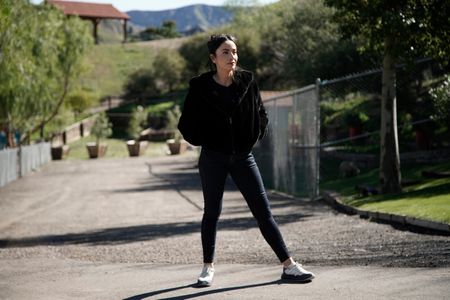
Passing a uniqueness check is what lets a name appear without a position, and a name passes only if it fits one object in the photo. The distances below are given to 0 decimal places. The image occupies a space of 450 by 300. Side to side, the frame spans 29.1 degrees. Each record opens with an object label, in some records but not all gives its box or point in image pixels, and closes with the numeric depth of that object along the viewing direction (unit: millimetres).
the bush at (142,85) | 84000
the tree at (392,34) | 14180
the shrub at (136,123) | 63772
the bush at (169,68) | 82000
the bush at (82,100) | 68812
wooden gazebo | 116000
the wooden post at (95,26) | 117312
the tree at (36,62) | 28938
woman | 6531
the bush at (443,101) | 17000
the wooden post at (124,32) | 121900
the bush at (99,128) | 57250
